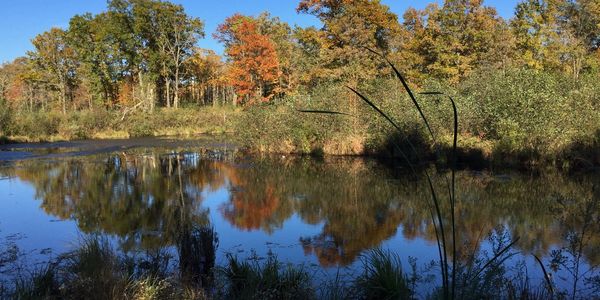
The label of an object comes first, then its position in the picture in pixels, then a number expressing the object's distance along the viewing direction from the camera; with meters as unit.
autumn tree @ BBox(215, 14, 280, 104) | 41.38
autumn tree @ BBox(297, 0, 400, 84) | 31.50
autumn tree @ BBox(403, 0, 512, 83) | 33.16
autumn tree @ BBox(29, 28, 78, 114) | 46.03
